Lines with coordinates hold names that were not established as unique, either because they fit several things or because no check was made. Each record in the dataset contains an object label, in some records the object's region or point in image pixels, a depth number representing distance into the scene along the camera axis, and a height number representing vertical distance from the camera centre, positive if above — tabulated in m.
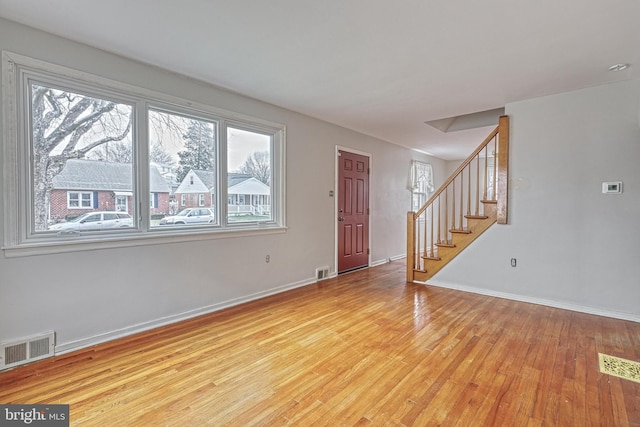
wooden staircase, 3.87 -0.19
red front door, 5.08 -0.07
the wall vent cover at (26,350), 2.16 -1.07
